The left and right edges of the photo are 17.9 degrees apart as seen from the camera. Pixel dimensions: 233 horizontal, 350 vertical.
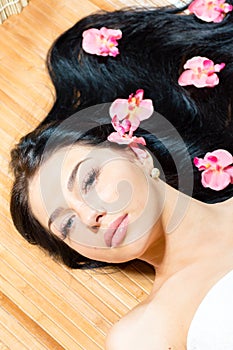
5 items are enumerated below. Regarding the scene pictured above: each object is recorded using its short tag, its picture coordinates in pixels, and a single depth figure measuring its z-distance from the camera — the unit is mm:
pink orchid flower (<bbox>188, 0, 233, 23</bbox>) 2193
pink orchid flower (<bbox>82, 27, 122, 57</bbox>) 2182
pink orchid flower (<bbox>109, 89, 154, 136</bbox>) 2062
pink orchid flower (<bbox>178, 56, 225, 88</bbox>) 2104
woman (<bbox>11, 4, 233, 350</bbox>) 1674
